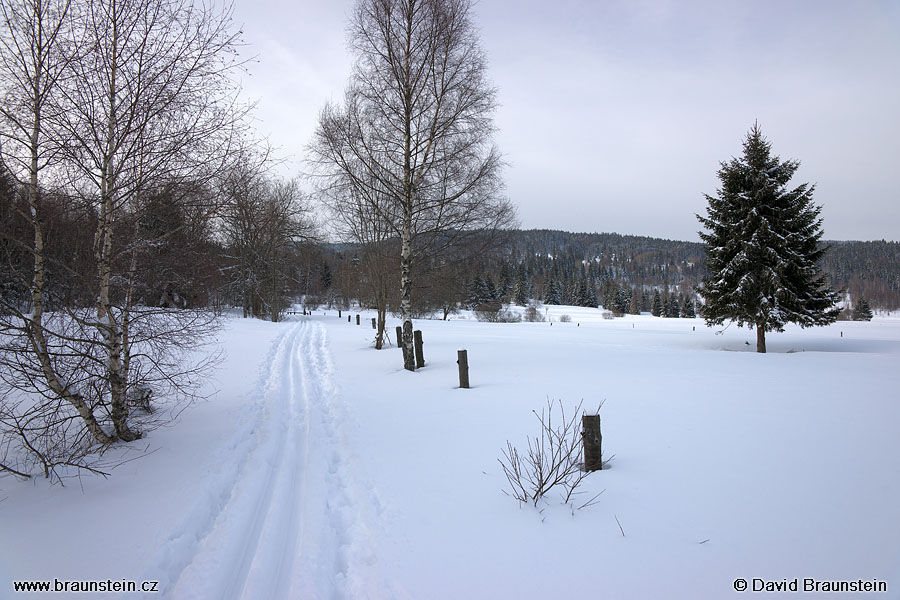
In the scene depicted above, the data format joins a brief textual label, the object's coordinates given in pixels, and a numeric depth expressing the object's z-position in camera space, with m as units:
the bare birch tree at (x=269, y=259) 29.27
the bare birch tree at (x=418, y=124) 9.87
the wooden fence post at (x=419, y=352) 11.32
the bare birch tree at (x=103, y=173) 4.05
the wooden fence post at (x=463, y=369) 8.36
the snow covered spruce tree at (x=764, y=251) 16.72
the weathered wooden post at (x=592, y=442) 4.18
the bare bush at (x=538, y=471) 3.74
